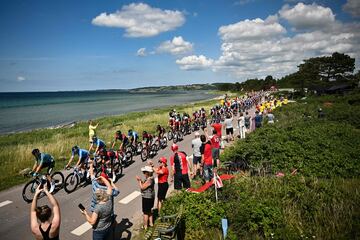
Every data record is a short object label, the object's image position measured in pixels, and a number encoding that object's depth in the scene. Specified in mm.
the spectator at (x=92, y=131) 15625
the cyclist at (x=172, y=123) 18281
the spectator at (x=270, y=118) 19180
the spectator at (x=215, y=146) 11258
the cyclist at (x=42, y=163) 8961
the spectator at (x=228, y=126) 16453
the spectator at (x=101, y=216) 5009
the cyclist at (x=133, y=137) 14211
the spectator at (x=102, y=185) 5595
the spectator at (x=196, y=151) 10526
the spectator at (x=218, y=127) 12671
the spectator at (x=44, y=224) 4215
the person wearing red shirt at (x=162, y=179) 7340
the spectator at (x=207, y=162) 9719
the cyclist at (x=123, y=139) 12828
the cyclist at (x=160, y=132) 15637
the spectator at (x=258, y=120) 18031
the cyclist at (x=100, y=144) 12273
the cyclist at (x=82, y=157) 9876
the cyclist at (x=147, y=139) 13957
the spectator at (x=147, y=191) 6533
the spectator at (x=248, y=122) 19141
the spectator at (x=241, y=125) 17125
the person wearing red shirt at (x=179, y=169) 8406
